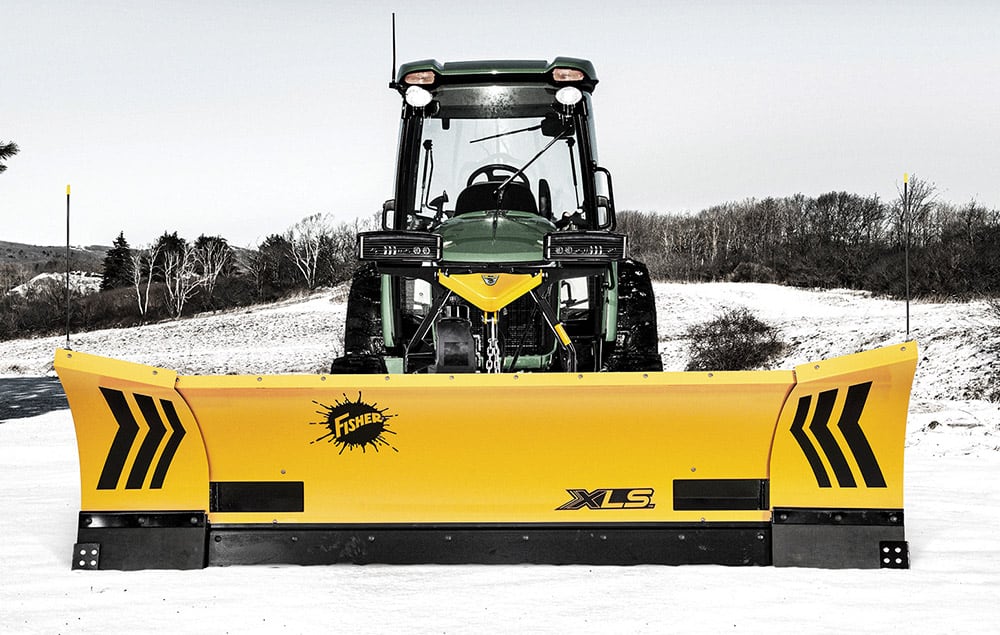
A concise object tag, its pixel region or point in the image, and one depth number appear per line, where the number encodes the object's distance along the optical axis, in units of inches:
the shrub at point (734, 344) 807.6
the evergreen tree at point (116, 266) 2532.0
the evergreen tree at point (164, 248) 2487.6
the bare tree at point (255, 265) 2268.7
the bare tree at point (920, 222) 1337.4
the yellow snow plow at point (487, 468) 147.1
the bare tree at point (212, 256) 2485.2
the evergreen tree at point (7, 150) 533.4
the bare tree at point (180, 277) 2190.0
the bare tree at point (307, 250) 2359.7
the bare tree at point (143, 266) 2233.6
